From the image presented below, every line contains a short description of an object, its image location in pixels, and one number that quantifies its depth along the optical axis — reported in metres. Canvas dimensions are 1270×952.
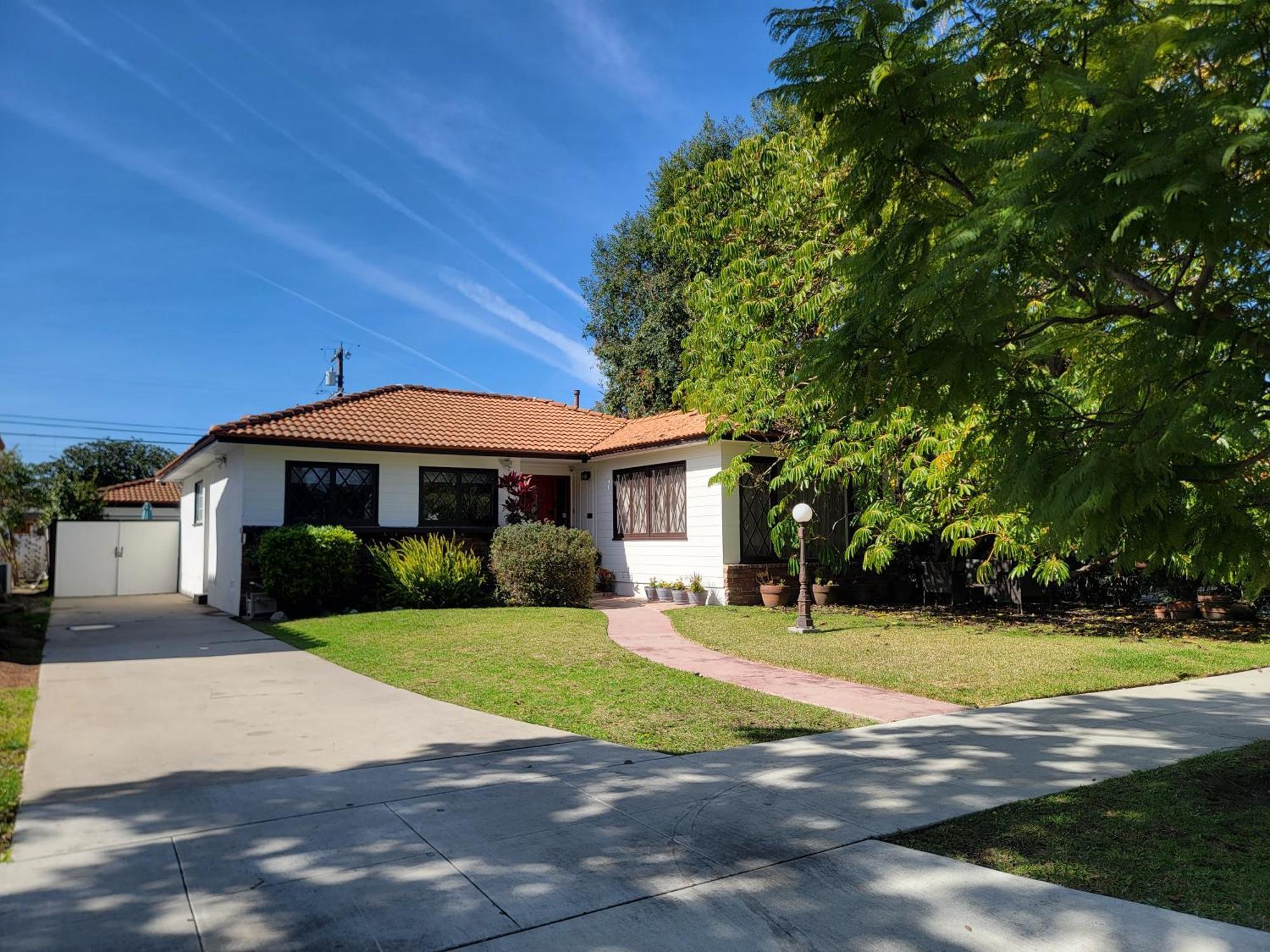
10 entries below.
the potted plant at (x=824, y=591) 16.83
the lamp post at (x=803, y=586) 12.57
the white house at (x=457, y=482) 16.23
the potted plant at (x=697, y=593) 16.72
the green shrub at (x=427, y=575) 15.49
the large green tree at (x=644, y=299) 27.12
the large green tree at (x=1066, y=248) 3.04
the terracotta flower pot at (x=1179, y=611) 13.98
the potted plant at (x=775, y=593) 16.14
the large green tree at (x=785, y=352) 12.98
